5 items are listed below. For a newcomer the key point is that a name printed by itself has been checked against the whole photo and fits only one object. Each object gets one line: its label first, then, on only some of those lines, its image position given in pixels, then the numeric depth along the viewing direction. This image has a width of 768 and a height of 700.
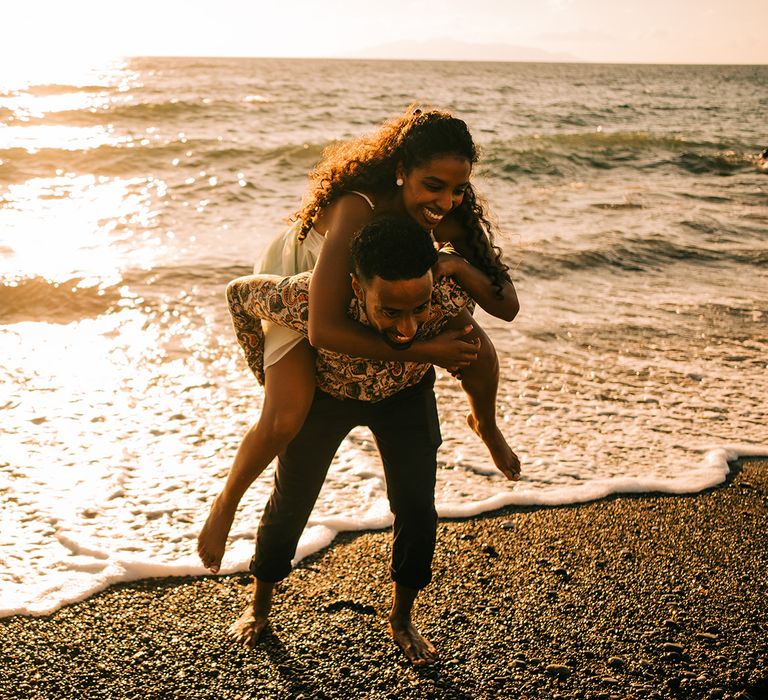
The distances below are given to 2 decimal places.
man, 2.46
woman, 2.53
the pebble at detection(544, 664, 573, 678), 2.95
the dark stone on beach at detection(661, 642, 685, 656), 3.05
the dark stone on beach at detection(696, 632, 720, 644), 3.12
